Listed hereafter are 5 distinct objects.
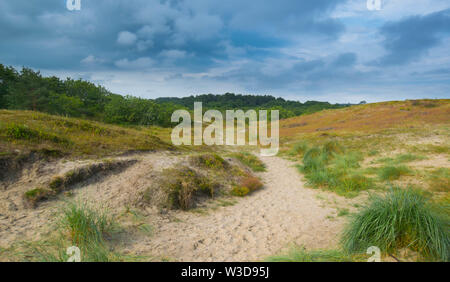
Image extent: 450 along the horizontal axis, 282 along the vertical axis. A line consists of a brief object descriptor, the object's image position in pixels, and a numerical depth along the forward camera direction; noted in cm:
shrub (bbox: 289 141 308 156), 1856
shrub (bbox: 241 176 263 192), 947
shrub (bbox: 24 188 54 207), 574
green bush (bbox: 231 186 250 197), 880
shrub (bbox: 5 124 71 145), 773
